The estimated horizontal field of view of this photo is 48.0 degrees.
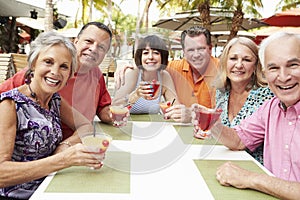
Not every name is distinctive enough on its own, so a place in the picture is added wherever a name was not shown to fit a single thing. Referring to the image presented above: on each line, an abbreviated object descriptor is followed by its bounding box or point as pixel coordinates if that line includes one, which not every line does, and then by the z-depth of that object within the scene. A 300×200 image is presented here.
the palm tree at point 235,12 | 7.98
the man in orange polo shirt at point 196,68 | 2.74
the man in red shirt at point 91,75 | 2.25
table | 1.12
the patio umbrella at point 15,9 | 7.60
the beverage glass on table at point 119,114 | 2.09
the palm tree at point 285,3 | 15.65
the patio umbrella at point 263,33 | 9.68
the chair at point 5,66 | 4.14
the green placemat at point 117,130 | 1.90
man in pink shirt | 1.55
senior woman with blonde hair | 2.09
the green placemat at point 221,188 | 1.14
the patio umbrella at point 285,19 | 7.99
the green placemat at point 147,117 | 2.43
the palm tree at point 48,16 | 8.53
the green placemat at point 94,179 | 1.14
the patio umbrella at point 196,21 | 8.05
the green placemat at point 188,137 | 1.83
